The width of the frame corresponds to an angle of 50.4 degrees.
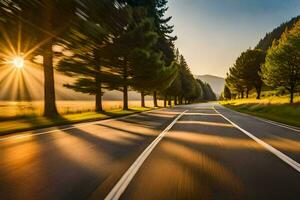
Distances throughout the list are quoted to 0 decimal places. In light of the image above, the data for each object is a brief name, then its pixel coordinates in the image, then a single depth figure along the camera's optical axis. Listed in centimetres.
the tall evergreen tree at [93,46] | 2448
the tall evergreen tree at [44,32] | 2042
